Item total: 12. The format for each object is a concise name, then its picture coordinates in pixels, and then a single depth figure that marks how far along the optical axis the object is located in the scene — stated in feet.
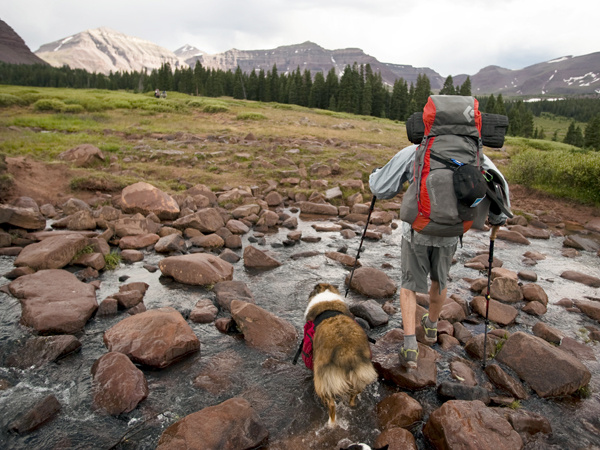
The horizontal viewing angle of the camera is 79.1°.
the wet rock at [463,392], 16.07
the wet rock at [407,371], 16.88
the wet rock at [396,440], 13.34
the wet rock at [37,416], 13.79
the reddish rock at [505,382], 16.76
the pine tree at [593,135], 232.53
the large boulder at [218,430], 12.96
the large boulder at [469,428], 12.95
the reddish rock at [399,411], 14.75
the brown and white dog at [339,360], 13.12
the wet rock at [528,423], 14.40
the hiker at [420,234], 15.23
